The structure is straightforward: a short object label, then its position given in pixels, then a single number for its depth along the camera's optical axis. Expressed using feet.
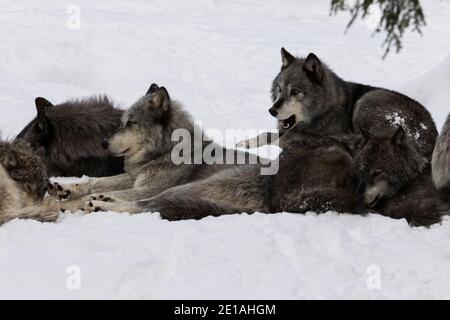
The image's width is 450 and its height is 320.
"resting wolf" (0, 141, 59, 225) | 44.42
